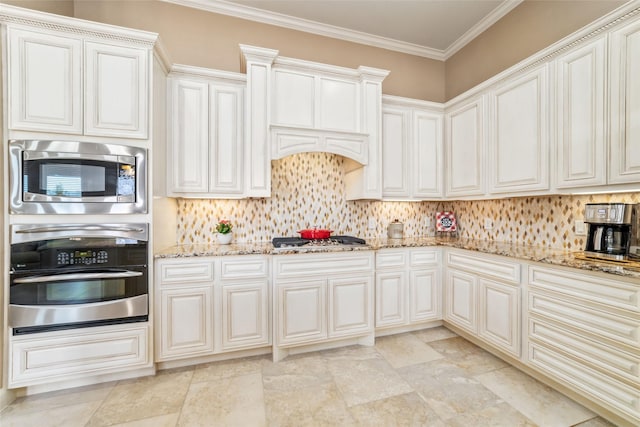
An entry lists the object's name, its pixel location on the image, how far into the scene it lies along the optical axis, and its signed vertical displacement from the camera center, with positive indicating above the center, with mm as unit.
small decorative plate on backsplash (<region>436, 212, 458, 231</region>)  3461 -118
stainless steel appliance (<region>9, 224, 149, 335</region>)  1854 -447
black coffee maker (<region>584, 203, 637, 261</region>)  1837 -109
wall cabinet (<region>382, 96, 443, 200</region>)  3076 +707
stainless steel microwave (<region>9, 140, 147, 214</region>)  1852 +232
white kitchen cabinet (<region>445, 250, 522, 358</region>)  2219 -753
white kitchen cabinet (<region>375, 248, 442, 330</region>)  2785 -761
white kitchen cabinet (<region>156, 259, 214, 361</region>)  2197 -764
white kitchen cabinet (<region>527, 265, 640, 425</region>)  1551 -754
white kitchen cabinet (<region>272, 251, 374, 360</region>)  2406 -764
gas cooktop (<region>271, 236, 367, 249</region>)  2551 -292
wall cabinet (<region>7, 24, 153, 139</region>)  1848 +889
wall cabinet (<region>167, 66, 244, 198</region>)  2490 +681
